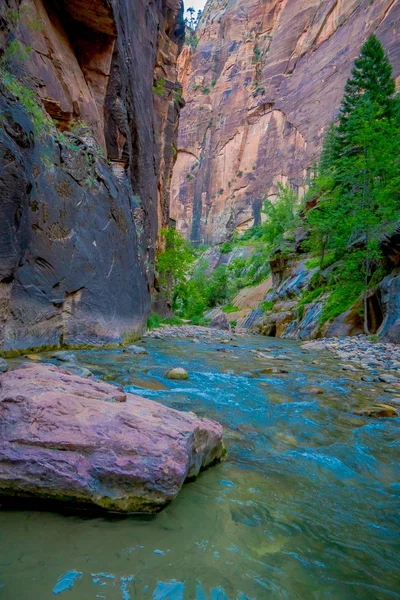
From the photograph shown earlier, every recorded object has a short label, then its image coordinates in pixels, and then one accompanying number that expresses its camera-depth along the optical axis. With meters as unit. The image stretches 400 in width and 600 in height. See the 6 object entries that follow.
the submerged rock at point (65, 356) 4.89
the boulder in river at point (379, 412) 3.36
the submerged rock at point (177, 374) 4.71
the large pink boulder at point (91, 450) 1.52
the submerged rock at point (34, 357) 4.56
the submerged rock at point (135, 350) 6.87
